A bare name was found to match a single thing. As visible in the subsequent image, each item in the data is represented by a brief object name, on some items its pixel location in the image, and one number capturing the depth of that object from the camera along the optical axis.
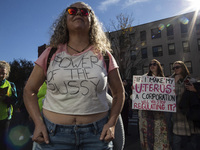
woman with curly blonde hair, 1.42
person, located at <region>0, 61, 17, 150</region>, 3.72
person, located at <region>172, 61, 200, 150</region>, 3.52
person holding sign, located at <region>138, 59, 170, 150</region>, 3.57
